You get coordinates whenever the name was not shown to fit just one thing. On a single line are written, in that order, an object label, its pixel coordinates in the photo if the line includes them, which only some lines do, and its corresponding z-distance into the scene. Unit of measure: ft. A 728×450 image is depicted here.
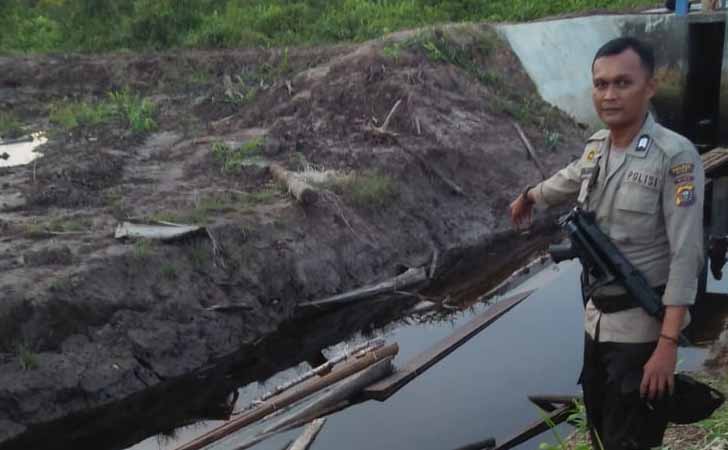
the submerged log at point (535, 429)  20.11
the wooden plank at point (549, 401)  21.00
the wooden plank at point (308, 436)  21.15
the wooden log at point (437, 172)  41.00
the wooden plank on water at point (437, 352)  24.25
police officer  10.00
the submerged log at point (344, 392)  22.43
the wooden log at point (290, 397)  21.94
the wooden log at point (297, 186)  34.76
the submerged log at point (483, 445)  20.13
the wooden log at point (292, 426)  21.26
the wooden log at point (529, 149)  45.32
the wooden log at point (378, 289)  31.53
